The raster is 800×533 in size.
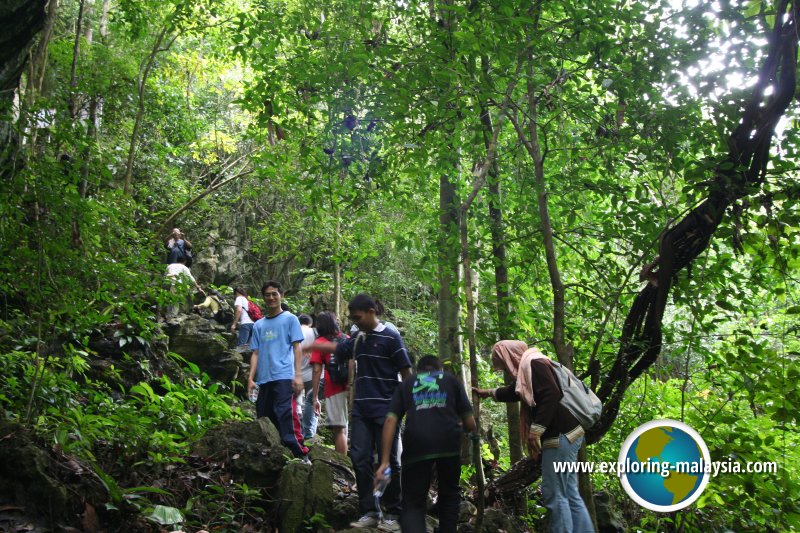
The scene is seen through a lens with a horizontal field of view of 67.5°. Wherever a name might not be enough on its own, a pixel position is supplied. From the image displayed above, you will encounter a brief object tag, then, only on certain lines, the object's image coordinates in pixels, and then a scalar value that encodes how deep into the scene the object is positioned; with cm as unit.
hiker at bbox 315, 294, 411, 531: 552
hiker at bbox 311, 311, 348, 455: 693
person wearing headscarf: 465
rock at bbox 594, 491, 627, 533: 639
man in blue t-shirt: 668
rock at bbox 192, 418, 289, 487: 591
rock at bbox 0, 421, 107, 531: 406
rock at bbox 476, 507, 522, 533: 578
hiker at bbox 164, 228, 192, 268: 1409
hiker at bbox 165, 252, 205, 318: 1244
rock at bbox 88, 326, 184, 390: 826
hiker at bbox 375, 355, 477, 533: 468
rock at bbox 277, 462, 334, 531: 537
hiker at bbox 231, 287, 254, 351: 1391
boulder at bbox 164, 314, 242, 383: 1198
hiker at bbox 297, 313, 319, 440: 851
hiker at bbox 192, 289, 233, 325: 1648
